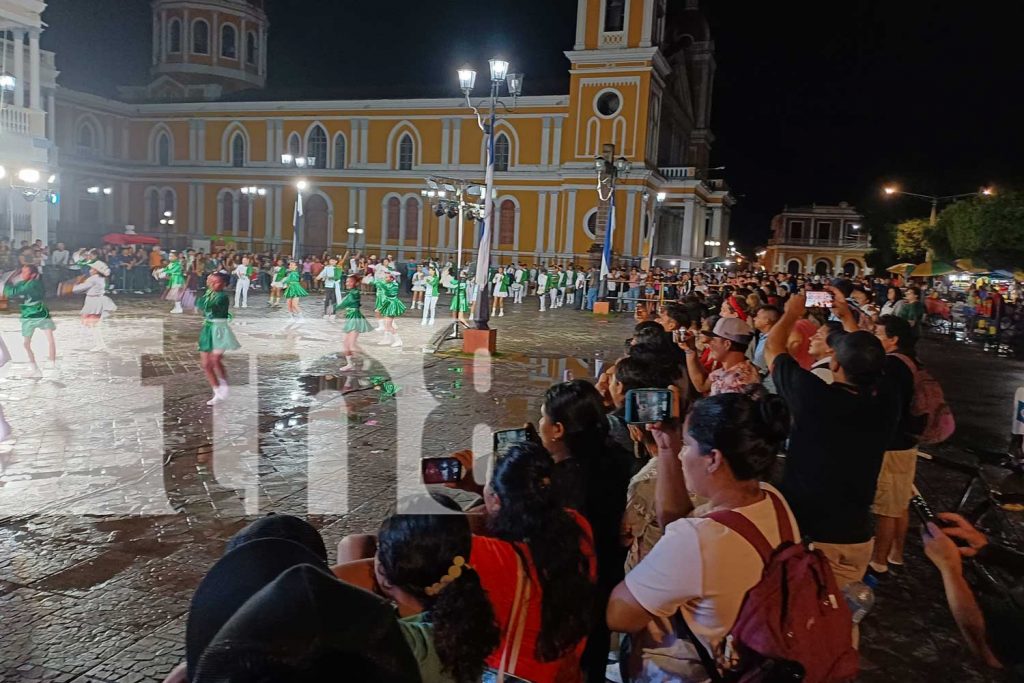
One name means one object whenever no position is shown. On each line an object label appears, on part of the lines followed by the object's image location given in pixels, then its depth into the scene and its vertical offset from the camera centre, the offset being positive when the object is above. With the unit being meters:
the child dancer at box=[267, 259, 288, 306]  19.80 -1.18
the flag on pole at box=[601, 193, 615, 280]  24.72 +0.24
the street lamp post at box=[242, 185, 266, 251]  48.26 +2.18
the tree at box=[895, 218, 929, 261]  38.66 +1.85
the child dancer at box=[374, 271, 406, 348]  14.55 -1.02
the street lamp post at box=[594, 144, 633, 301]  24.27 +2.63
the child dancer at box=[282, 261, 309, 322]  18.03 -1.09
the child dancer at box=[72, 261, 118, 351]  12.96 -1.11
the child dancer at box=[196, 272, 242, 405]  9.14 -1.08
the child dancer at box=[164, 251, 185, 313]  19.14 -1.11
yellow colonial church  40.41 +5.62
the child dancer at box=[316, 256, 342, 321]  19.73 -1.18
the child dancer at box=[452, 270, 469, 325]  17.22 -1.09
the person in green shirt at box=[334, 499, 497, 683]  1.76 -0.80
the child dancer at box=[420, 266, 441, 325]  18.05 -1.05
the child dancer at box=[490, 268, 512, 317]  22.64 -0.99
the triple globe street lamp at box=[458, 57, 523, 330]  13.27 +0.86
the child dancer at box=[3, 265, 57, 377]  9.75 -0.97
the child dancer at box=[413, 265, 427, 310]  21.59 -0.92
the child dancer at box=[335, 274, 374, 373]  12.53 -1.10
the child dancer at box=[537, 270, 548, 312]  26.36 -1.07
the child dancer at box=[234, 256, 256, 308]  20.53 -1.12
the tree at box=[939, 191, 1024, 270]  23.14 +1.50
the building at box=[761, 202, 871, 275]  94.38 +3.65
